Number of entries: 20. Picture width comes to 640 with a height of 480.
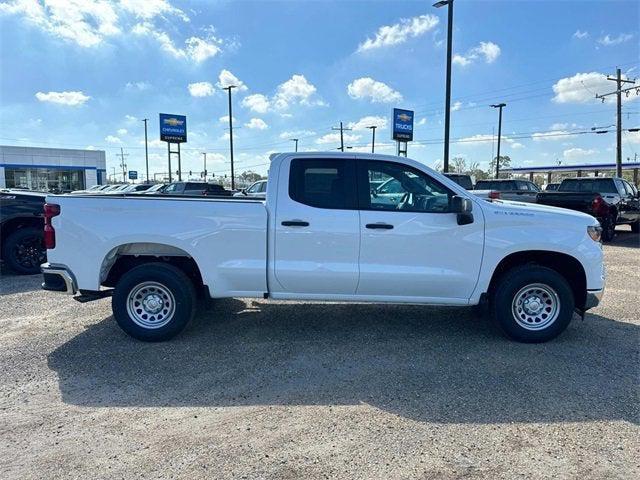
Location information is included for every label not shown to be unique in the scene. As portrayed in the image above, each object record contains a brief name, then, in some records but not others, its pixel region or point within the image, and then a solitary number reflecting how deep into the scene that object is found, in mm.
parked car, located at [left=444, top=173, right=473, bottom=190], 16625
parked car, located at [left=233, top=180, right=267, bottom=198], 18569
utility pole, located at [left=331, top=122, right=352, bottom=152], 64481
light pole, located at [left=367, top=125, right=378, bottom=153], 61556
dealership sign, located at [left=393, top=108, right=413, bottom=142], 36088
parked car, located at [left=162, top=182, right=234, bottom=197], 26345
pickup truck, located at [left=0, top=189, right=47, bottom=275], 8461
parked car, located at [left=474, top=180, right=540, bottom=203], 17662
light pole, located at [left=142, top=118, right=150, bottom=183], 69438
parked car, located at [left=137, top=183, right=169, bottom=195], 28881
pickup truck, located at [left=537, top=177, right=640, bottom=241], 12602
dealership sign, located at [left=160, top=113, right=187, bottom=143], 48250
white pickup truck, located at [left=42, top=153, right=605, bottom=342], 4770
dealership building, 48219
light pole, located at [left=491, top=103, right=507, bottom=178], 43069
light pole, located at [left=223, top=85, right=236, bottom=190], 41922
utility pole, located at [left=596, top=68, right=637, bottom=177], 32781
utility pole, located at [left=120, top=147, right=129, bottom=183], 115681
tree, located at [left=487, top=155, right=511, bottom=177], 79700
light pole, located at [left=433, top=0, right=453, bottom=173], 16156
